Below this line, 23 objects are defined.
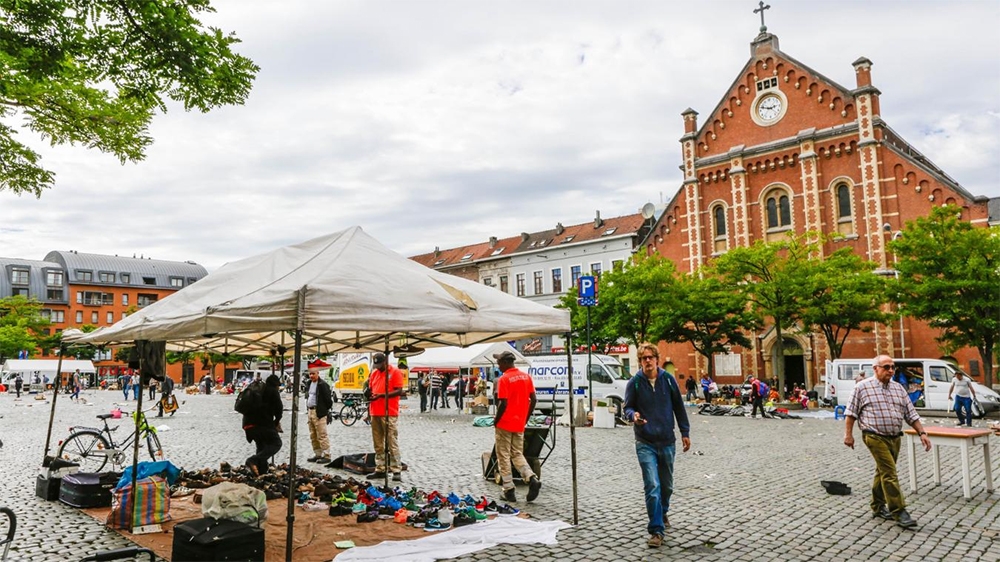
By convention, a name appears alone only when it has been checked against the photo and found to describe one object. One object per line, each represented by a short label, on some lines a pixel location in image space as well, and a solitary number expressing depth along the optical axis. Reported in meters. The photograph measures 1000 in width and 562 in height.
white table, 8.42
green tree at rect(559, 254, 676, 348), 35.25
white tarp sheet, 6.20
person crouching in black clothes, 10.12
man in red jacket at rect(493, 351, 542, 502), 9.17
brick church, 33.81
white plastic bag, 6.22
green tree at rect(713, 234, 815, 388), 29.75
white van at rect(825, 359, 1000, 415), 24.78
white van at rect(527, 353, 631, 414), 25.17
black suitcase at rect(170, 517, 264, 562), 5.69
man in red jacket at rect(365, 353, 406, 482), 10.90
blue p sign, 21.85
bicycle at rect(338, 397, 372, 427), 22.44
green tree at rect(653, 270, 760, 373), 33.25
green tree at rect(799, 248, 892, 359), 28.73
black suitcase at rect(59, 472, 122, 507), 8.36
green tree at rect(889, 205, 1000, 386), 24.81
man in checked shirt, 7.31
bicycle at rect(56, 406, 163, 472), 11.10
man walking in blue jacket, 6.68
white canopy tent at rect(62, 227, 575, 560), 5.85
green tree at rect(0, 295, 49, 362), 65.26
